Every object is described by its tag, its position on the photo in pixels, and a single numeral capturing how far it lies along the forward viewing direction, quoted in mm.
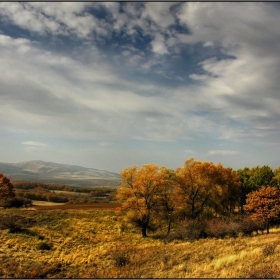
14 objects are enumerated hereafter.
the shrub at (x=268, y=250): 18475
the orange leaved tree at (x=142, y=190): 41844
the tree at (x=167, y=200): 43219
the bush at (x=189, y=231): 34625
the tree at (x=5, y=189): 54406
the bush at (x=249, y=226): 36009
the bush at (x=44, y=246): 29411
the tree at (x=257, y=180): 52812
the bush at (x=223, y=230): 33991
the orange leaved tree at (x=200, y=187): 45906
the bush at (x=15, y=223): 36950
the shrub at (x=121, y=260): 22247
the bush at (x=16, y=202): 61688
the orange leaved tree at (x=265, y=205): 34750
